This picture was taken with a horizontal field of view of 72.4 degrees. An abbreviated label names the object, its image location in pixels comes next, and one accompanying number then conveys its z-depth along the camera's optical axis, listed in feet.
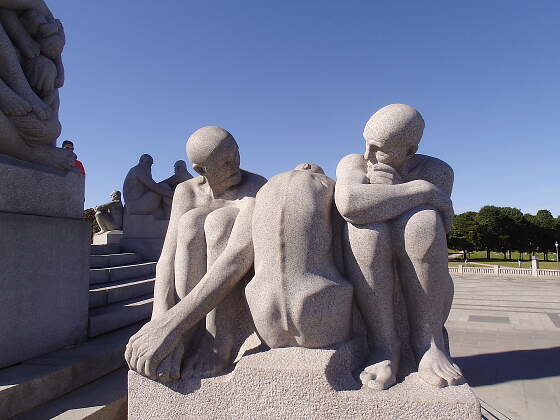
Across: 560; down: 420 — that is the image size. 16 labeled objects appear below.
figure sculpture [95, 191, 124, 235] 36.25
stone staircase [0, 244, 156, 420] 8.86
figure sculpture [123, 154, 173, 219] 32.27
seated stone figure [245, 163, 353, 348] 7.07
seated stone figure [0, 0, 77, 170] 12.03
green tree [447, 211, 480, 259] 163.73
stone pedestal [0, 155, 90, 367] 10.44
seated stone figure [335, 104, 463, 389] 7.29
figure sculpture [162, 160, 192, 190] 35.50
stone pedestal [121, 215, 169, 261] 29.25
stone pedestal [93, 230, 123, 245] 33.53
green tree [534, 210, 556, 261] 167.63
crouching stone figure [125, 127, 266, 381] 7.42
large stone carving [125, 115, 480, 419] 6.89
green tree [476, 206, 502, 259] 161.68
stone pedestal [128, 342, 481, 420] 6.34
